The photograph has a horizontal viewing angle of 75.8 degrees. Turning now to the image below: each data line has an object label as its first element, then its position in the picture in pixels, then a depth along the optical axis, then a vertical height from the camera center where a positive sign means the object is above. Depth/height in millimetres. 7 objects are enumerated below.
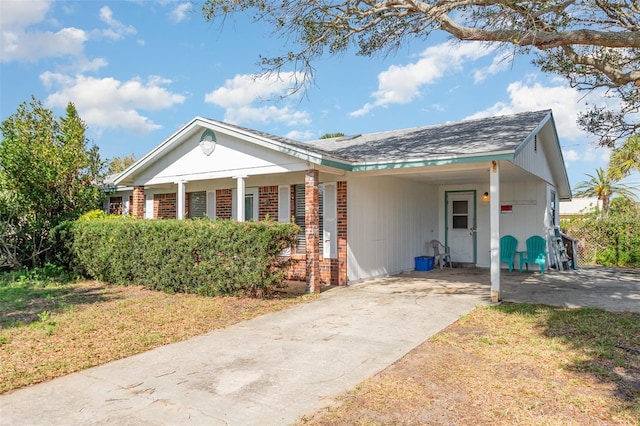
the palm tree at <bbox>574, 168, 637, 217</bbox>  29367 +2724
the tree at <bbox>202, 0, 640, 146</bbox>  6617 +3725
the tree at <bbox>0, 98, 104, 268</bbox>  11562 +1289
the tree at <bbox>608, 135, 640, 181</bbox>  20822 +3429
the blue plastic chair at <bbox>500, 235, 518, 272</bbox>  12734 -715
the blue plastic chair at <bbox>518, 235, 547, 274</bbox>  12117 -857
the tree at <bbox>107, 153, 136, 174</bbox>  37031 +5972
